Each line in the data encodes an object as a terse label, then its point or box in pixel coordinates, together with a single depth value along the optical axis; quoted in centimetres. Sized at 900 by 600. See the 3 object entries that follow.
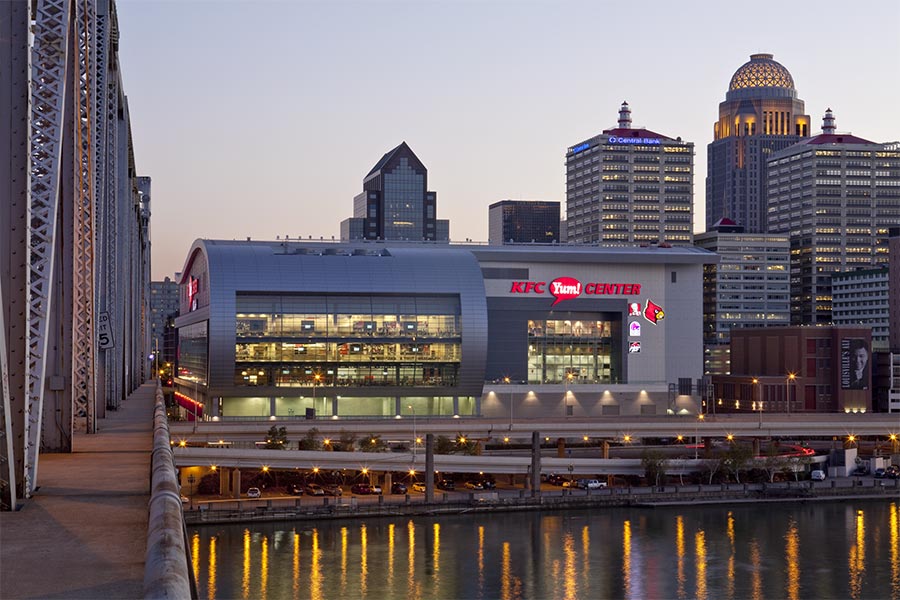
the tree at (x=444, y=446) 10525
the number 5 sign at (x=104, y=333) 4519
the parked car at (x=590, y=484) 10294
